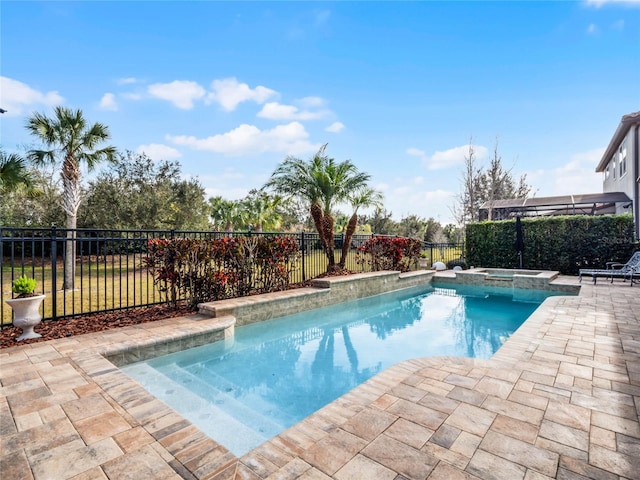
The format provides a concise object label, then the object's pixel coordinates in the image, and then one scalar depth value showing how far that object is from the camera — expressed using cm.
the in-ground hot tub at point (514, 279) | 973
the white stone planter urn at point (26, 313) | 427
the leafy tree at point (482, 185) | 2272
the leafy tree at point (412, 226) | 3009
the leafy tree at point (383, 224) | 3105
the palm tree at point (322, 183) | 977
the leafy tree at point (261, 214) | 2488
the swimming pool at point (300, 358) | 327
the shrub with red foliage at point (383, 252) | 1173
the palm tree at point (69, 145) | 1024
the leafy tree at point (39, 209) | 1800
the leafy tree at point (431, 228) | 3136
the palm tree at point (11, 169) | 755
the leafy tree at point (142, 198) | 1709
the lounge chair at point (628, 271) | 897
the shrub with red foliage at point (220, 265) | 598
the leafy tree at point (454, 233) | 2502
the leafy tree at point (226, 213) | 2481
